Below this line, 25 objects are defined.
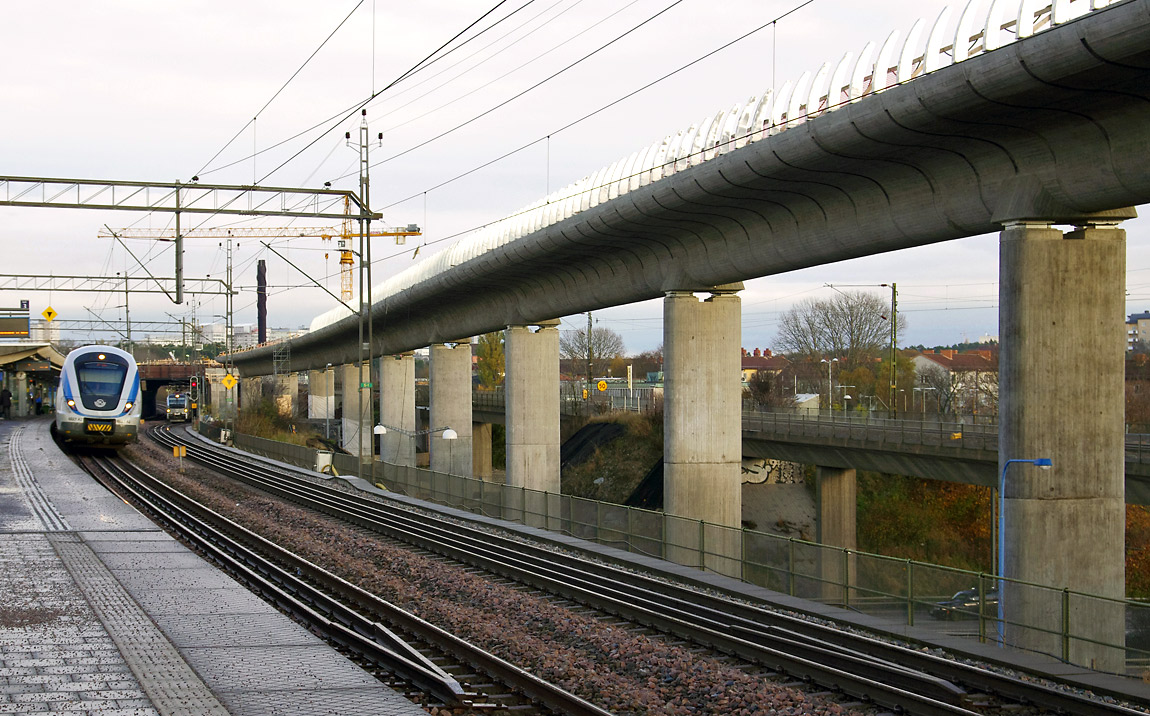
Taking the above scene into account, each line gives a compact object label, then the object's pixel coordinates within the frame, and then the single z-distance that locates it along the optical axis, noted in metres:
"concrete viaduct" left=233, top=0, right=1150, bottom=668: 17.00
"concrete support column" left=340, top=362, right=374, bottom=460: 81.62
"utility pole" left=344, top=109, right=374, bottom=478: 42.06
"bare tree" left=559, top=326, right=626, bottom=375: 148.88
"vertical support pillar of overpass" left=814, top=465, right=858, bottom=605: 48.00
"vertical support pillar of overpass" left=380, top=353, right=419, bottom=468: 63.56
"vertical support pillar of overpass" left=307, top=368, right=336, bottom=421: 104.50
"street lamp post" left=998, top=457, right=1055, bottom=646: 18.77
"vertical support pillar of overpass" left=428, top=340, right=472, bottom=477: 55.16
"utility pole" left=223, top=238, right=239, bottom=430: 72.38
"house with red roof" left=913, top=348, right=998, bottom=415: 85.69
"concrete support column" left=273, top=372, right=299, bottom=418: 103.69
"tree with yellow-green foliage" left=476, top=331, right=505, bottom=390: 128.12
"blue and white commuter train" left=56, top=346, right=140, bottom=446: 44.91
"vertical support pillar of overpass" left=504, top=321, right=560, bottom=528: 43.25
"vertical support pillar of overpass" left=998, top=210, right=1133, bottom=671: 18.81
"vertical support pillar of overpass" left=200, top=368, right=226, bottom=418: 91.50
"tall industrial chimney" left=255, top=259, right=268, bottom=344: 159.41
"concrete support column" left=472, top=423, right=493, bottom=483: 83.54
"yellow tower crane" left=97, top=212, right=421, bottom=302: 130.25
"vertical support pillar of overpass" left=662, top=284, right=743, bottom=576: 30.98
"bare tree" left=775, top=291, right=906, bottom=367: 102.44
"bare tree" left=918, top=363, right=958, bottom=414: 86.19
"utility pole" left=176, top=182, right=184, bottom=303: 36.39
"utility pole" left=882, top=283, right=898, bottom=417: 58.10
